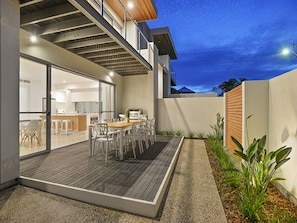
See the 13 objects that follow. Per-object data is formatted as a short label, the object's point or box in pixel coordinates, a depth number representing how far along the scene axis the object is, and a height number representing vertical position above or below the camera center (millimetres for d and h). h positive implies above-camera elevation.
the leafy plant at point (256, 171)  2169 -907
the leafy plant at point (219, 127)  7004 -704
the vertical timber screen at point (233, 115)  4330 -140
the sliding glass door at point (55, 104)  4477 +186
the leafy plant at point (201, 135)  7933 -1154
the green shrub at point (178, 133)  8170 -1097
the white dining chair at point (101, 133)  4266 -624
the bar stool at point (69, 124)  9312 -840
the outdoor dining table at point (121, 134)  4238 -641
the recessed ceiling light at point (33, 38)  4322 +1814
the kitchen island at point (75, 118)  9219 -481
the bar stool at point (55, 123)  8664 -757
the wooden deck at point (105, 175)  2492 -1253
